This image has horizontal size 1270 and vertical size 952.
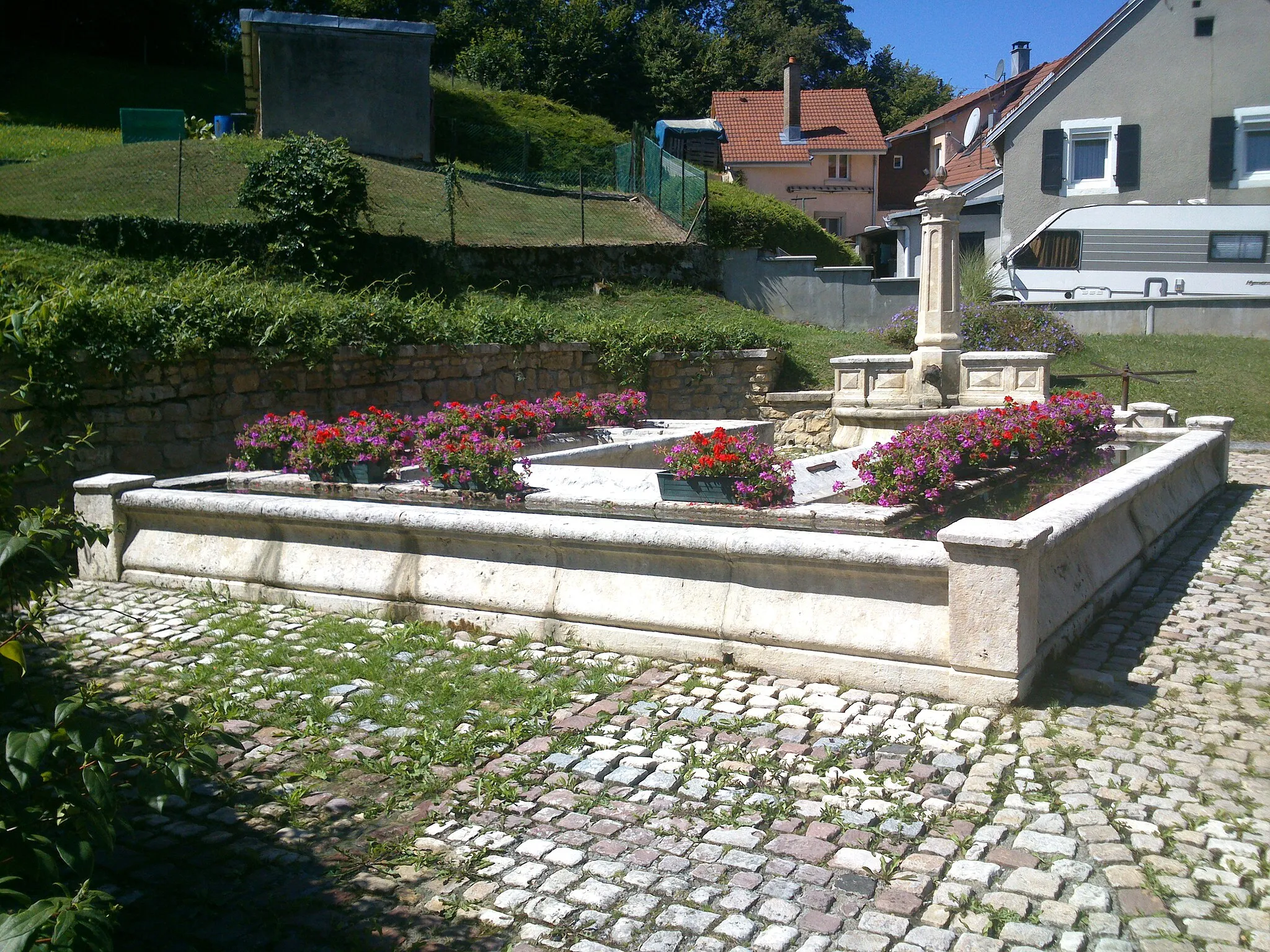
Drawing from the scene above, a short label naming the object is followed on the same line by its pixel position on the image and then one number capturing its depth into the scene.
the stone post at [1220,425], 11.27
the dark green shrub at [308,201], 15.45
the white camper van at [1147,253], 22.19
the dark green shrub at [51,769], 1.90
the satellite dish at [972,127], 20.59
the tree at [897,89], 52.31
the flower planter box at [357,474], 8.80
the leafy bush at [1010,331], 17.92
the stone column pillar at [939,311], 13.39
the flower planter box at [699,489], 7.50
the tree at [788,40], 48.00
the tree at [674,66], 43.31
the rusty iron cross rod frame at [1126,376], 14.63
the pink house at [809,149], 39.25
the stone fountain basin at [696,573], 4.71
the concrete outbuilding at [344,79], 21.48
